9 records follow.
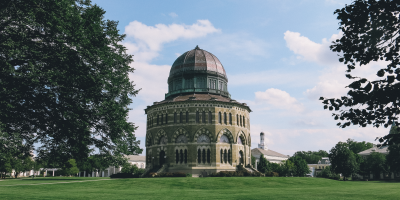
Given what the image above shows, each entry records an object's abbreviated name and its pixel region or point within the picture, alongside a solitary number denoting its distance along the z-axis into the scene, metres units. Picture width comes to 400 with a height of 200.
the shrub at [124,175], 53.22
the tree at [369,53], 10.20
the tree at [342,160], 70.00
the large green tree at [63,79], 16.45
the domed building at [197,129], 53.22
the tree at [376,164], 84.06
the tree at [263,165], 83.06
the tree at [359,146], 128.12
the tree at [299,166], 86.74
